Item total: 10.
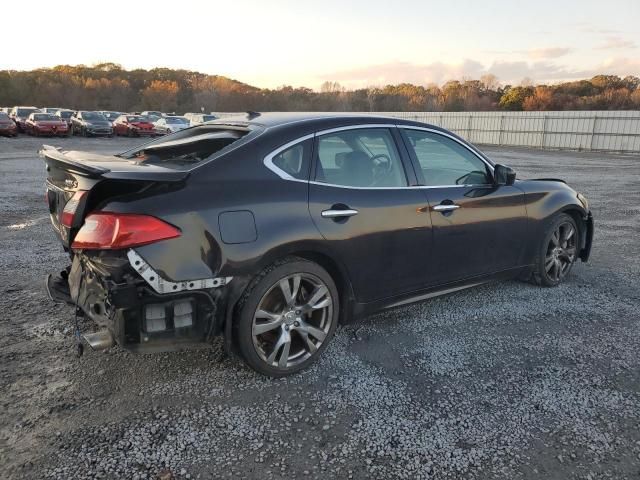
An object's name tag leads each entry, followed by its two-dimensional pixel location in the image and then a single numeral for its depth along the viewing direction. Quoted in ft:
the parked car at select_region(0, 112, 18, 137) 93.81
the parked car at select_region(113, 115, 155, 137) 111.45
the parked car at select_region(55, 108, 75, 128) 123.30
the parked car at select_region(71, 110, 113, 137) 104.12
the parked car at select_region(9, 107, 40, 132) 107.53
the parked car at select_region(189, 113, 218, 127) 101.35
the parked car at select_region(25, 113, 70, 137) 98.63
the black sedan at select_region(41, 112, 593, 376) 8.96
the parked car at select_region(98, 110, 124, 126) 131.85
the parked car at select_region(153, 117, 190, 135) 108.53
